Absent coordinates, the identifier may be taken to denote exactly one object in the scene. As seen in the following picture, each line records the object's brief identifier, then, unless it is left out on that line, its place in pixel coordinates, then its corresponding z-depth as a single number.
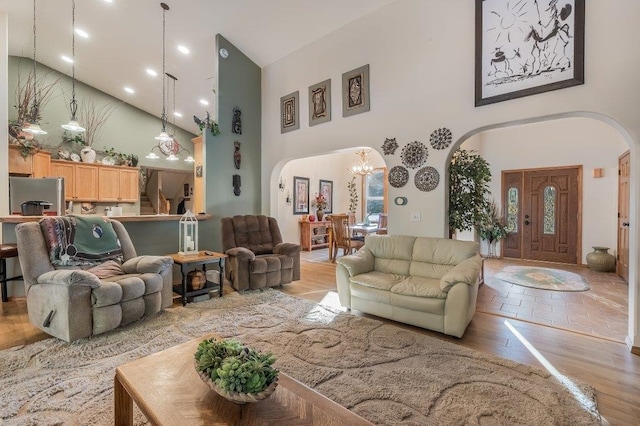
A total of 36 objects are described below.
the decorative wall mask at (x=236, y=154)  5.48
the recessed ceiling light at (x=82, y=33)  5.12
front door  6.13
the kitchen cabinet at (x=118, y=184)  6.86
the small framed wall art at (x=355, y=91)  4.37
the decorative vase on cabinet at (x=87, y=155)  6.63
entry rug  4.46
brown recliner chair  4.09
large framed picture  2.82
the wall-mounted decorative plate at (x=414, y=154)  3.86
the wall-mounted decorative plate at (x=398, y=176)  4.02
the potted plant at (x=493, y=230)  6.75
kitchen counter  3.42
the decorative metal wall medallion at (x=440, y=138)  3.64
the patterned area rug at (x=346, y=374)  1.74
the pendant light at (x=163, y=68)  4.37
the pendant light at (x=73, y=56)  4.18
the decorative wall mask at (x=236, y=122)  5.44
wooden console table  7.84
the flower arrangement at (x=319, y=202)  8.23
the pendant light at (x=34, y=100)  4.27
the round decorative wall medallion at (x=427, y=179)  3.76
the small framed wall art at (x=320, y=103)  4.87
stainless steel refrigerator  4.04
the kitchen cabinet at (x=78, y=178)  6.21
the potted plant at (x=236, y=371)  1.18
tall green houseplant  4.05
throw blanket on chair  2.92
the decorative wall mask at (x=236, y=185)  5.51
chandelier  7.69
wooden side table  3.59
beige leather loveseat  2.71
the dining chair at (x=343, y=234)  6.14
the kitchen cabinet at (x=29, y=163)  5.29
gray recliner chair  2.56
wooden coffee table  1.16
